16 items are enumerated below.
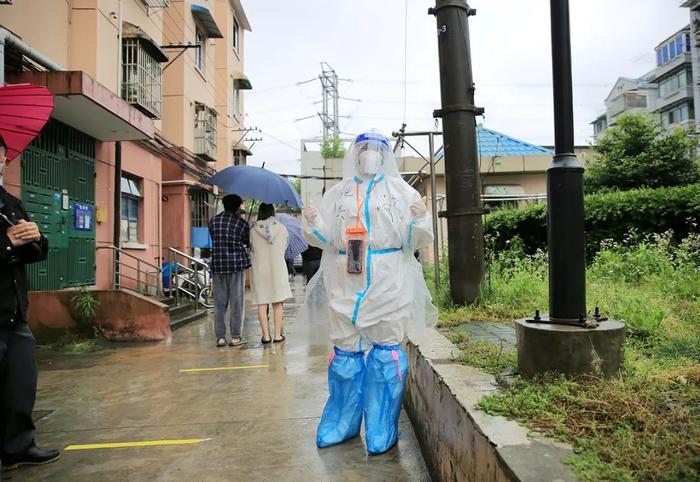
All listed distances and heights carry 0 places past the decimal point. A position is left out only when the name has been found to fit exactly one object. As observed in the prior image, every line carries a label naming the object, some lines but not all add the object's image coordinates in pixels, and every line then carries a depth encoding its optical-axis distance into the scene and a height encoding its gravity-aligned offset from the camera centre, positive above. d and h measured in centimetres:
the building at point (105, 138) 677 +204
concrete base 226 -45
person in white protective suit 289 -18
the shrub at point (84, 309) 650 -63
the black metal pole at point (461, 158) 510 +93
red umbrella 269 +77
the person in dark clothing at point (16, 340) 265 -43
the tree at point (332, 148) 3569 +761
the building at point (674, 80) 3616 +1257
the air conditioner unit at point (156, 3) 1090 +542
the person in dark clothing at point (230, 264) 604 -9
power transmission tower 4231 +1261
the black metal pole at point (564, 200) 247 +24
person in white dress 619 -12
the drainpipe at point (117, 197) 912 +109
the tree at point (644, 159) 1299 +227
